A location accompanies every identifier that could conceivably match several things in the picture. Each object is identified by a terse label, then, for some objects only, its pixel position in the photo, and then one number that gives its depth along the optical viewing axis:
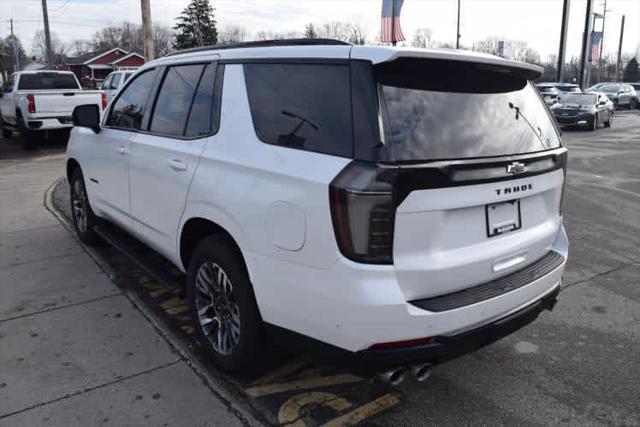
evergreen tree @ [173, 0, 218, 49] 58.06
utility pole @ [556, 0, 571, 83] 27.22
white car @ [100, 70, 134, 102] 19.90
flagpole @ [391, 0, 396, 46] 16.52
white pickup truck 14.06
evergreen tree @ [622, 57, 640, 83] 78.45
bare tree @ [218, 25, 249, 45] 68.95
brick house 67.81
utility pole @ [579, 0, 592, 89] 30.34
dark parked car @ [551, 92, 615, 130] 21.69
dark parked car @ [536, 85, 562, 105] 27.09
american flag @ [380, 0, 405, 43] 16.61
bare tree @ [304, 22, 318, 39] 56.55
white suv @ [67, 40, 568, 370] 2.43
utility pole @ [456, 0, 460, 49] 40.29
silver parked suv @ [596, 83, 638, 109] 35.78
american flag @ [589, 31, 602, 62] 33.56
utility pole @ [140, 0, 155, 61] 16.08
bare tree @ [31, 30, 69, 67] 97.19
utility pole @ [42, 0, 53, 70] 31.08
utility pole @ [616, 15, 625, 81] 69.81
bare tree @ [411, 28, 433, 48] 58.44
